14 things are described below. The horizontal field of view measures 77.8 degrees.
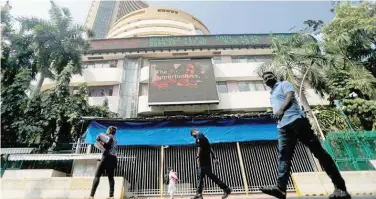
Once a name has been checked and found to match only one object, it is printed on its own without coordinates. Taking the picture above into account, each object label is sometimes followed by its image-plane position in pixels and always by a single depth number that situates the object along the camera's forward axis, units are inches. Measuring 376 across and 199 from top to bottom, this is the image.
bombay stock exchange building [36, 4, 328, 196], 402.3
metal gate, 384.8
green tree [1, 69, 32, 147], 425.7
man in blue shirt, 114.2
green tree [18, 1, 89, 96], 559.2
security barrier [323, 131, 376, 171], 359.9
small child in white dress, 339.3
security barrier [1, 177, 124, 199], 276.6
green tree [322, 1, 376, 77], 632.4
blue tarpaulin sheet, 419.8
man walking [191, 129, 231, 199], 203.3
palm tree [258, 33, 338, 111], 509.0
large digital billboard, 617.0
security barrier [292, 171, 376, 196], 297.6
